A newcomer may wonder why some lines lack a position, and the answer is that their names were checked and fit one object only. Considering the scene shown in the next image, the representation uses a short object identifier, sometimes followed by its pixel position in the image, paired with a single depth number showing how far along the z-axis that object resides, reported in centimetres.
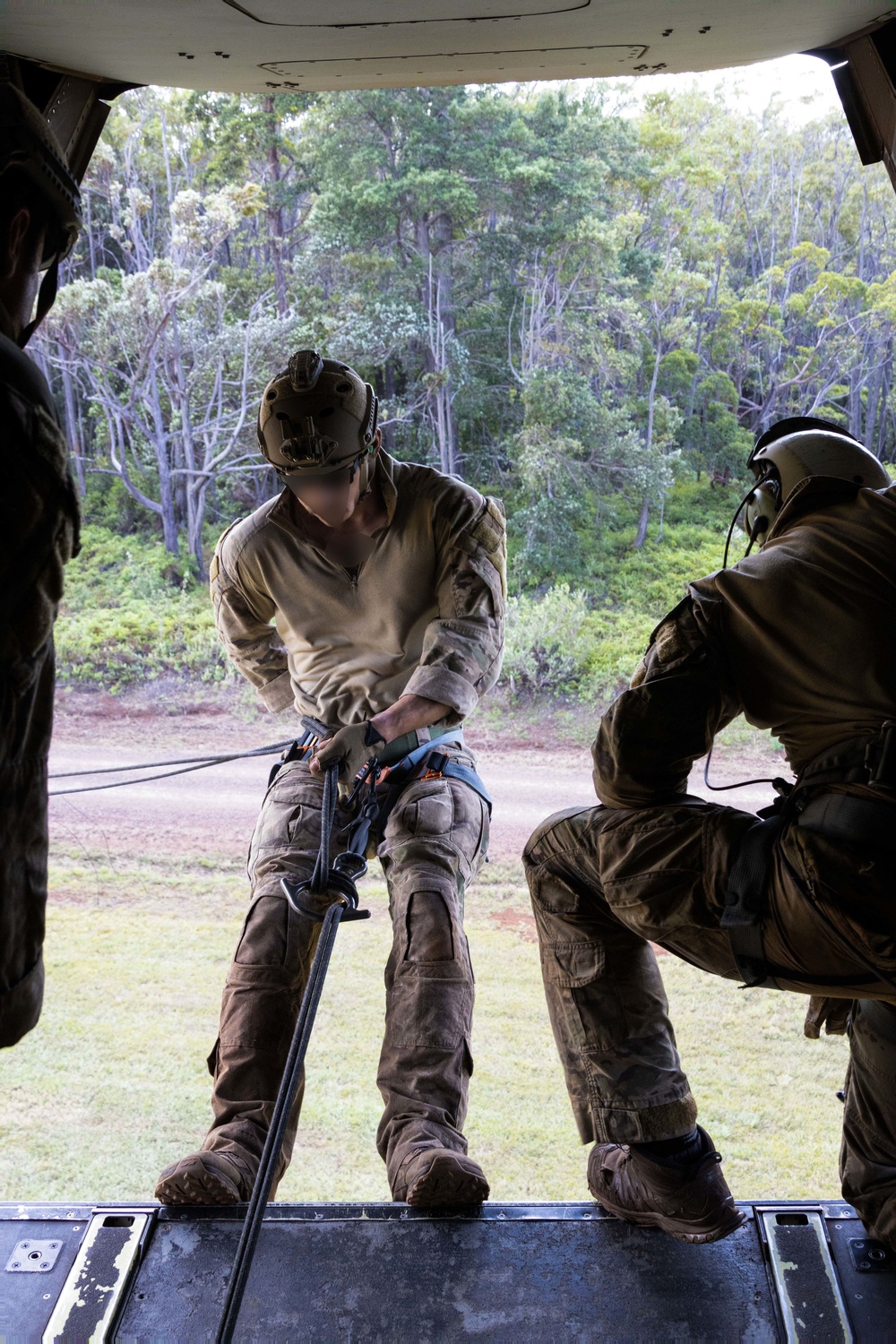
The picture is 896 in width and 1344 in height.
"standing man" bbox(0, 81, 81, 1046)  146
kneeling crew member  186
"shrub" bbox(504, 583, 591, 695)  969
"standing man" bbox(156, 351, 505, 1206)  239
